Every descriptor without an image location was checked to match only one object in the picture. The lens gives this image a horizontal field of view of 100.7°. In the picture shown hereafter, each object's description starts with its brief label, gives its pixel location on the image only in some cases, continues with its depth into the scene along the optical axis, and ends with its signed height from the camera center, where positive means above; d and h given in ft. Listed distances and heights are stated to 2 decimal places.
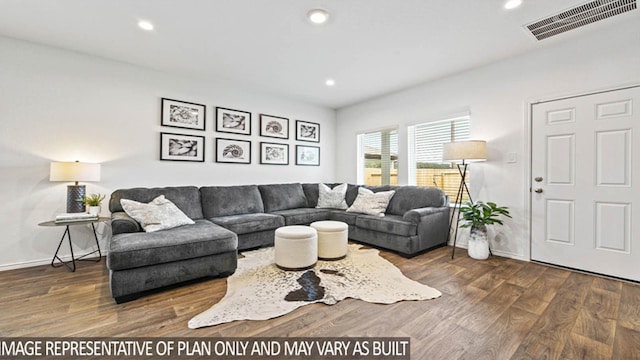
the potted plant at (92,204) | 9.78 -0.98
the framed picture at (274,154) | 15.24 +1.54
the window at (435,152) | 12.80 +1.55
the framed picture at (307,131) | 16.81 +3.19
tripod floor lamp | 10.50 +1.20
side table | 8.93 -2.31
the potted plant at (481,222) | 10.57 -1.59
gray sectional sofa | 7.20 -1.79
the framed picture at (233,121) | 13.64 +3.08
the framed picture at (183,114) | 12.17 +3.06
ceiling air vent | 7.41 +4.99
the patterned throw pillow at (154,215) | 8.87 -1.26
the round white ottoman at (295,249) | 8.98 -2.36
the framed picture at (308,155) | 16.85 +1.63
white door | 8.32 +0.01
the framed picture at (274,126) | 15.16 +3.14
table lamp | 9.17 +0.06
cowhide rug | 6.45 -3.13
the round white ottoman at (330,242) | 10.12 -2.35
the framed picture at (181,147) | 12.17 +1.49
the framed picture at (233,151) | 13.69 +1.51
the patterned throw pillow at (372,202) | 12.68 -1.07
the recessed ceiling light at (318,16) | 7.64 +4.87
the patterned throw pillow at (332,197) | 14.87 -0.98
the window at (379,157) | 15.76 +1.47
